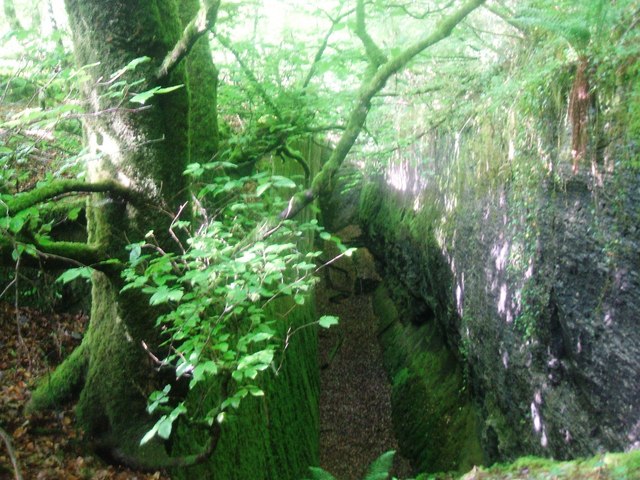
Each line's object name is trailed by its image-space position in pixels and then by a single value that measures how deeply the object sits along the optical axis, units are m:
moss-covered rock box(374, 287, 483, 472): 8.49
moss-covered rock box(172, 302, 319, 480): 5.45
